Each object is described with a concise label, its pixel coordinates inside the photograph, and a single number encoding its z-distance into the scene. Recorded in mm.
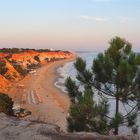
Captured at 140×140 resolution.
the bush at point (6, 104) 20331
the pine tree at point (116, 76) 14922
